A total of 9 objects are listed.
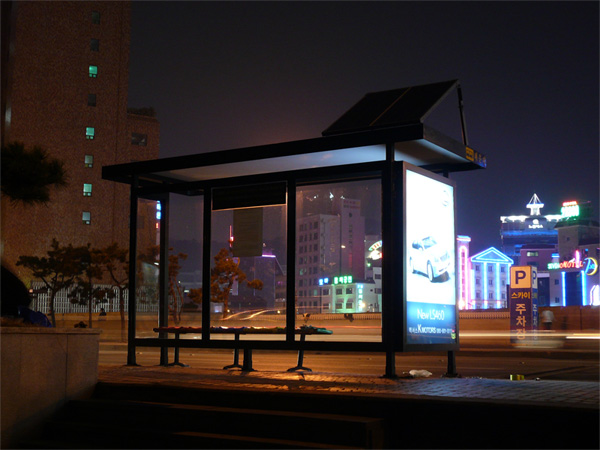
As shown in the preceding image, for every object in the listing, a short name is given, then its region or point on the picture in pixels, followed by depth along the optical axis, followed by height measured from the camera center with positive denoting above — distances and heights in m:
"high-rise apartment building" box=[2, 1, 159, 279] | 68.00 +16.71
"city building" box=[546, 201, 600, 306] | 131.62 +8.97
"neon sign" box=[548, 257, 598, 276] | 118.38 +4.06
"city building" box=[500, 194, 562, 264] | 196.96 +14.10
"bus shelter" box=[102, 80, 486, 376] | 10.23 +0.88
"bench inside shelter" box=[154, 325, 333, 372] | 11.34 -0.66
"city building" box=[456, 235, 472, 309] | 134.88 +3.14
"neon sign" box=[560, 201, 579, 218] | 148.00 +15.86
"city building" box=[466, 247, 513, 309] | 143.50 +1.54
